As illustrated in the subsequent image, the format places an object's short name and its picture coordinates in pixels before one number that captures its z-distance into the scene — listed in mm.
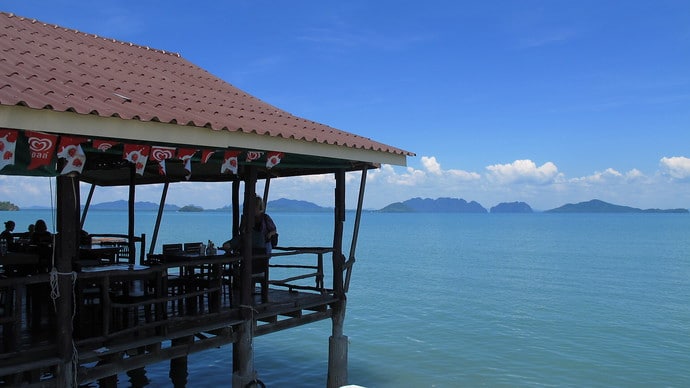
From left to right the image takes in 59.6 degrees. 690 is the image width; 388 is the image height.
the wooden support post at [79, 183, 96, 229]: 12875
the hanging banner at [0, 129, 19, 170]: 5438
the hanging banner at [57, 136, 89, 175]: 5703
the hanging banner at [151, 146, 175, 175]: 6660
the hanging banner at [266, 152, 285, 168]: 7750
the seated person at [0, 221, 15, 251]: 10562
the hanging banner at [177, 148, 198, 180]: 6836
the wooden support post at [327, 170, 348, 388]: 9555
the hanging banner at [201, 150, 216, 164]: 7094
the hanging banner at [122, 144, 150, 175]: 6395
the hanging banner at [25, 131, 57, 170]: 5523
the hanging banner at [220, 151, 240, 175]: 7391
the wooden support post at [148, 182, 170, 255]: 13000
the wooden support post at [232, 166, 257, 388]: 7738
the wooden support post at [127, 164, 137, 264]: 10969
